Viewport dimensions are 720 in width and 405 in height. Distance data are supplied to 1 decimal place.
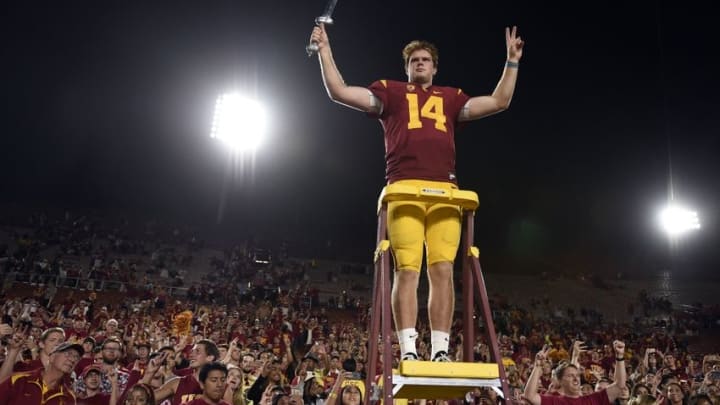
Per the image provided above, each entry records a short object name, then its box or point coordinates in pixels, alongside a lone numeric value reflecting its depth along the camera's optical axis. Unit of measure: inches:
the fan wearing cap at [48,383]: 232.4
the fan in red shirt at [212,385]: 224.2
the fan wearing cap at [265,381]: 321.7
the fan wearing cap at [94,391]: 259.0
